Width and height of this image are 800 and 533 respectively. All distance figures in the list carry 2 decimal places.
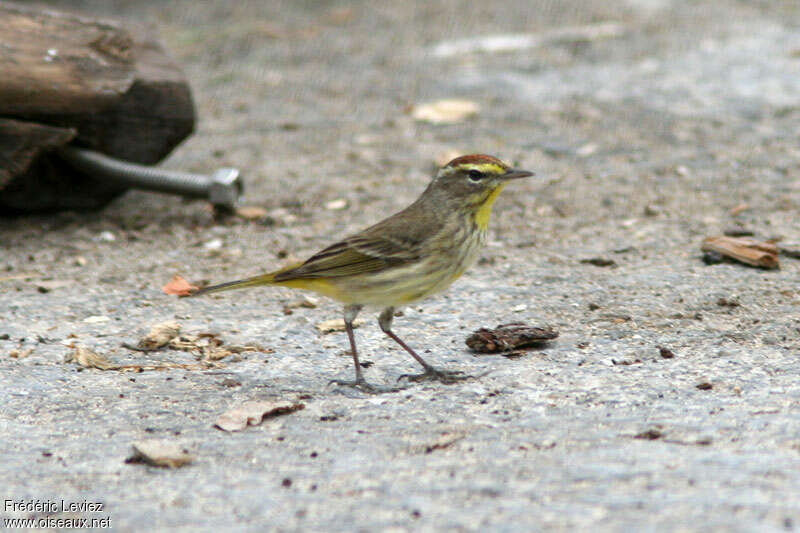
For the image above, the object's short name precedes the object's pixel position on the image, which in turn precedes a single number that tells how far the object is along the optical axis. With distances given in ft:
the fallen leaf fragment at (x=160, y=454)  26.73
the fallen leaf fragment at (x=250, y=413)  29.94
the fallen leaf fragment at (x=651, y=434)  27.20
